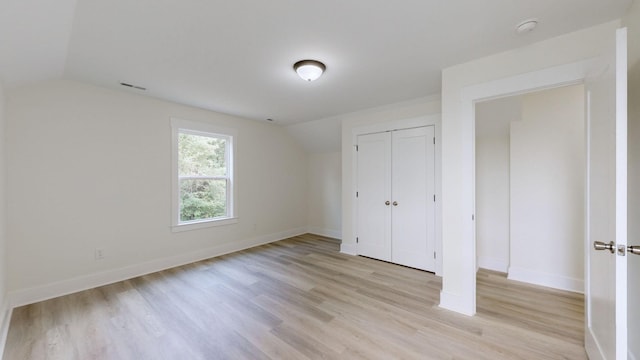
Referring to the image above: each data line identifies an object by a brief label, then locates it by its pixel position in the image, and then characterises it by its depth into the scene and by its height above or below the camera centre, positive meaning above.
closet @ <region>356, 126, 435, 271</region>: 3.41 -0.24
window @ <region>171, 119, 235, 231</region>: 3.68 +0.07
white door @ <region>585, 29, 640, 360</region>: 1.15 -0.16
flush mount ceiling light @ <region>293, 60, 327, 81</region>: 2.30 +1.05
